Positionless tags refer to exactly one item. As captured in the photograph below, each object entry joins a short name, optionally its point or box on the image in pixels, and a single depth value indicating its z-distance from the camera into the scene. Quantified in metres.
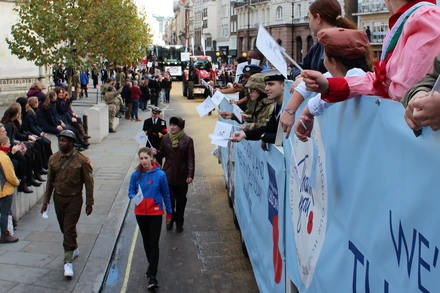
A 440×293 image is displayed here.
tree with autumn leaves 20.19
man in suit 11.81
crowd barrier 1.92
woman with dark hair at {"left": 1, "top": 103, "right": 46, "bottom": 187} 9.47
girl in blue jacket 6.92
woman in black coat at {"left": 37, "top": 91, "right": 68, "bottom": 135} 13.13
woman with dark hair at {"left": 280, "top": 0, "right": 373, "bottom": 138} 3.26
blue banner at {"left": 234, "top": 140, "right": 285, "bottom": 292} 4.96
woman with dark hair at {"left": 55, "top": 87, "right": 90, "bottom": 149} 14.25
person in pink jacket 2.30
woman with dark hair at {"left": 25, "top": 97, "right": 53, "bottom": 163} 11.20
